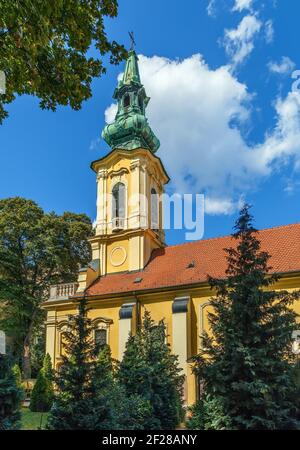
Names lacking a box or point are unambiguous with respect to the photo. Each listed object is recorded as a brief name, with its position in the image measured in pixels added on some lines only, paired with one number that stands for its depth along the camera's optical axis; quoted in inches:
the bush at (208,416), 385.4
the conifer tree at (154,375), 508.1
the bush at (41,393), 737.6
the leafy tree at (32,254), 1139.3
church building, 777.6
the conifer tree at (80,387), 358.9
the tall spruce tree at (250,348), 370.3
